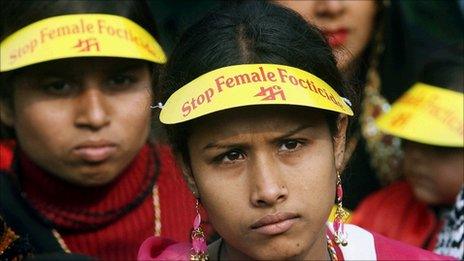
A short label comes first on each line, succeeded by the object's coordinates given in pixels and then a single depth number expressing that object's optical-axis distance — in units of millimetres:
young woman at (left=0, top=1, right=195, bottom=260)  6875
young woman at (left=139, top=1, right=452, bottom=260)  5031
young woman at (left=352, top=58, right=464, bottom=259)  7625
